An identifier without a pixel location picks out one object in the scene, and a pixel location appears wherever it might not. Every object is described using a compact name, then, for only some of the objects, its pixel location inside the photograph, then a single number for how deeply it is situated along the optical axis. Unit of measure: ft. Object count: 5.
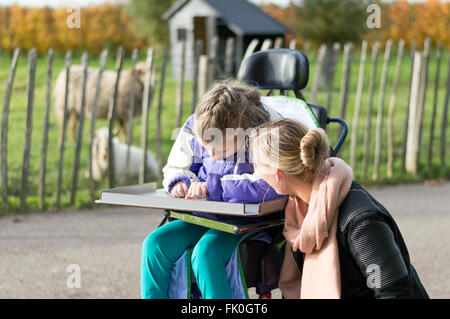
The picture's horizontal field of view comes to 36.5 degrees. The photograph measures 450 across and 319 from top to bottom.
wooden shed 62.95
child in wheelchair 9.59
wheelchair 9.83
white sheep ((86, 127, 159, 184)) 24.63
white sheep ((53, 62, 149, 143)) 29.81
